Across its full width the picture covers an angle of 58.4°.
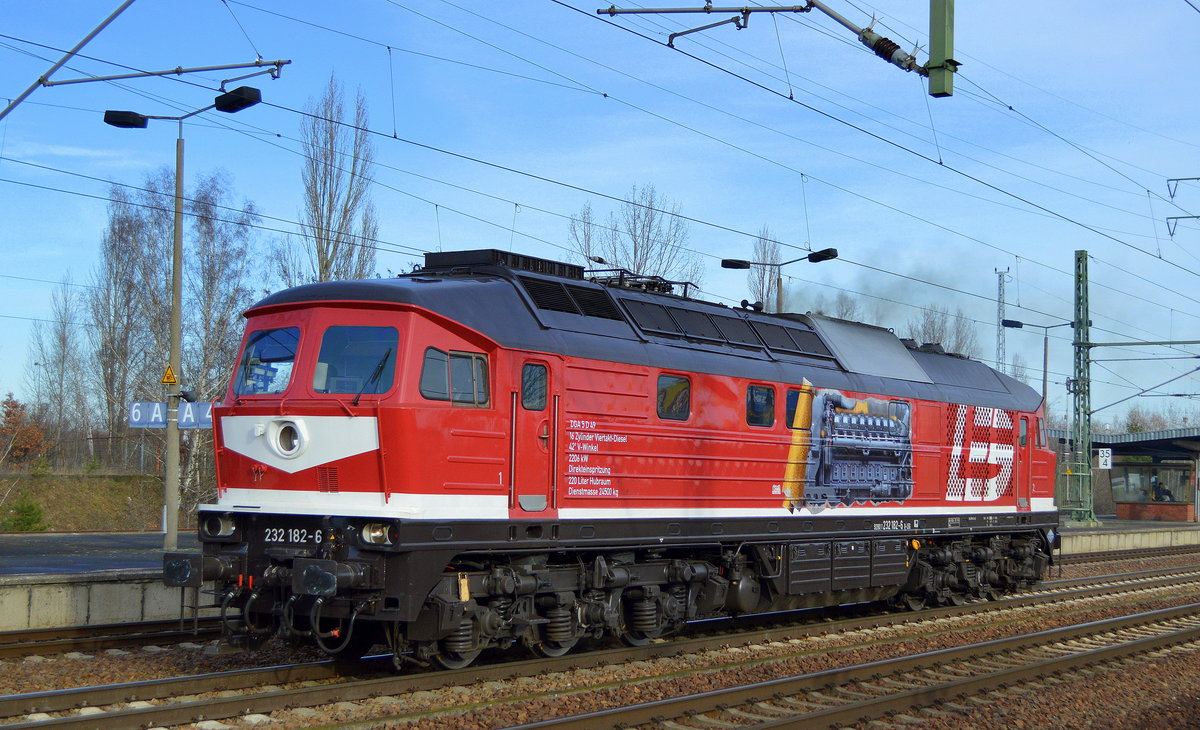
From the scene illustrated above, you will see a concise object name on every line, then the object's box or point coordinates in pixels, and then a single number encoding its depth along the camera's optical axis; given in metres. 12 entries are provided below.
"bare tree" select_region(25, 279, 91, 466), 59.28
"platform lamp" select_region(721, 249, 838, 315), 28.83
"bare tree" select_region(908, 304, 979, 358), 67.69
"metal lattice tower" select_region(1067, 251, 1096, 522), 41.28
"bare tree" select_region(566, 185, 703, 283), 38.62
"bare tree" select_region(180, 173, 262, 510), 36.09
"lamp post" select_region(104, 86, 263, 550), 16.41
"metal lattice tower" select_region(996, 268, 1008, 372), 64.06
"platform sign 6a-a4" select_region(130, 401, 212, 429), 18.36
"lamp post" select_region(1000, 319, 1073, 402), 50.91
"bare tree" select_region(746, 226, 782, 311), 44.66
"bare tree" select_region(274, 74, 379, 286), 32.94
